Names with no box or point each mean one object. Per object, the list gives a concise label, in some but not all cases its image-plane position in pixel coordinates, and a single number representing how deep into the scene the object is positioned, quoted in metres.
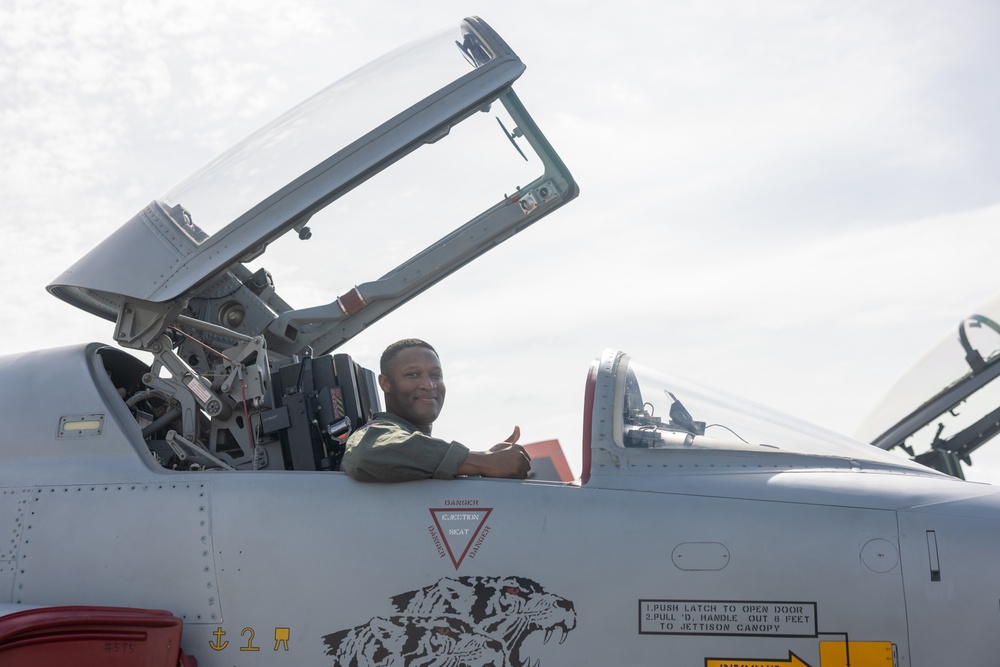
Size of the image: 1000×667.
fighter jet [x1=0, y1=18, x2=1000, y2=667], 3.57
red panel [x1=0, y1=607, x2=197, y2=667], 3.53
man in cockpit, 4.05
